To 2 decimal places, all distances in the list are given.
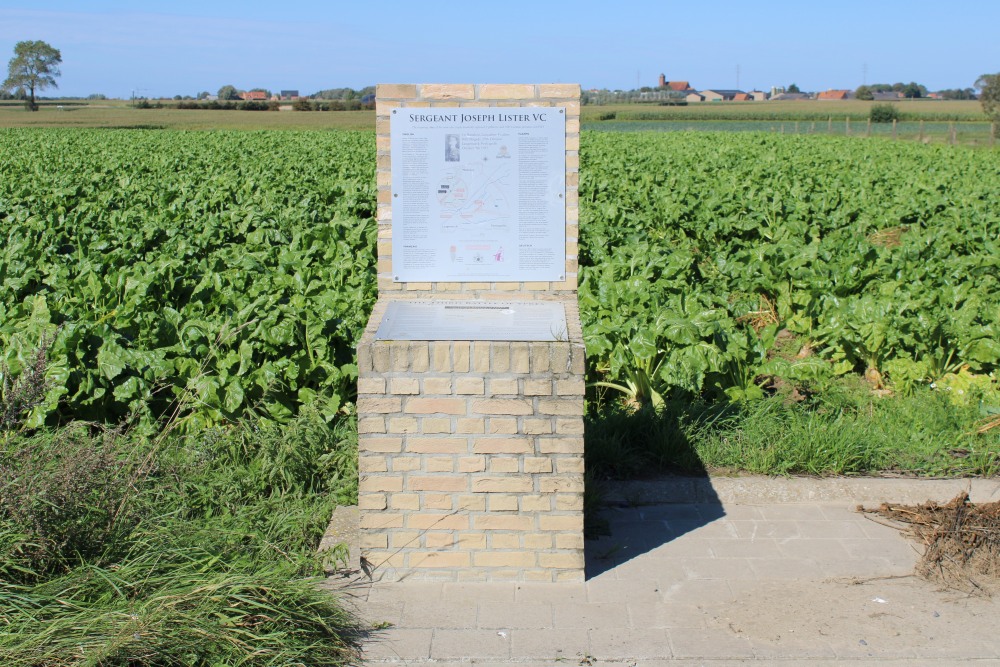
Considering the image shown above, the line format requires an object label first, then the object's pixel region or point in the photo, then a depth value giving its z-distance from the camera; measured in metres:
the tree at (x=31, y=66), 128.88
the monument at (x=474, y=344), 4.35
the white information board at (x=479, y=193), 4.84
